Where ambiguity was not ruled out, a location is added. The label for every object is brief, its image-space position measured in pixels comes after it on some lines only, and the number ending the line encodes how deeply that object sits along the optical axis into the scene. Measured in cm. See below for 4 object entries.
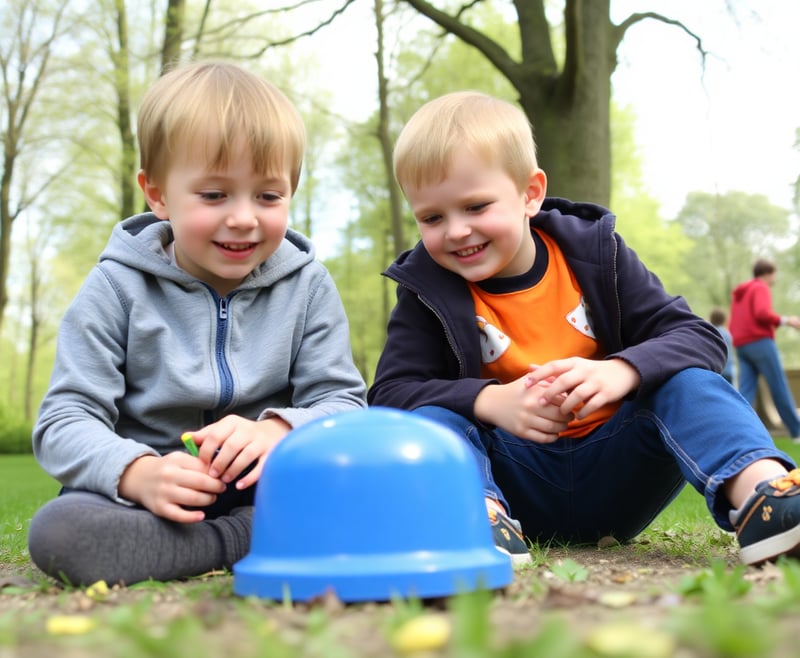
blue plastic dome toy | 60
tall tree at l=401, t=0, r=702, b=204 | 236
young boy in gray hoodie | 79
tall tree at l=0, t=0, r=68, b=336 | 1217
